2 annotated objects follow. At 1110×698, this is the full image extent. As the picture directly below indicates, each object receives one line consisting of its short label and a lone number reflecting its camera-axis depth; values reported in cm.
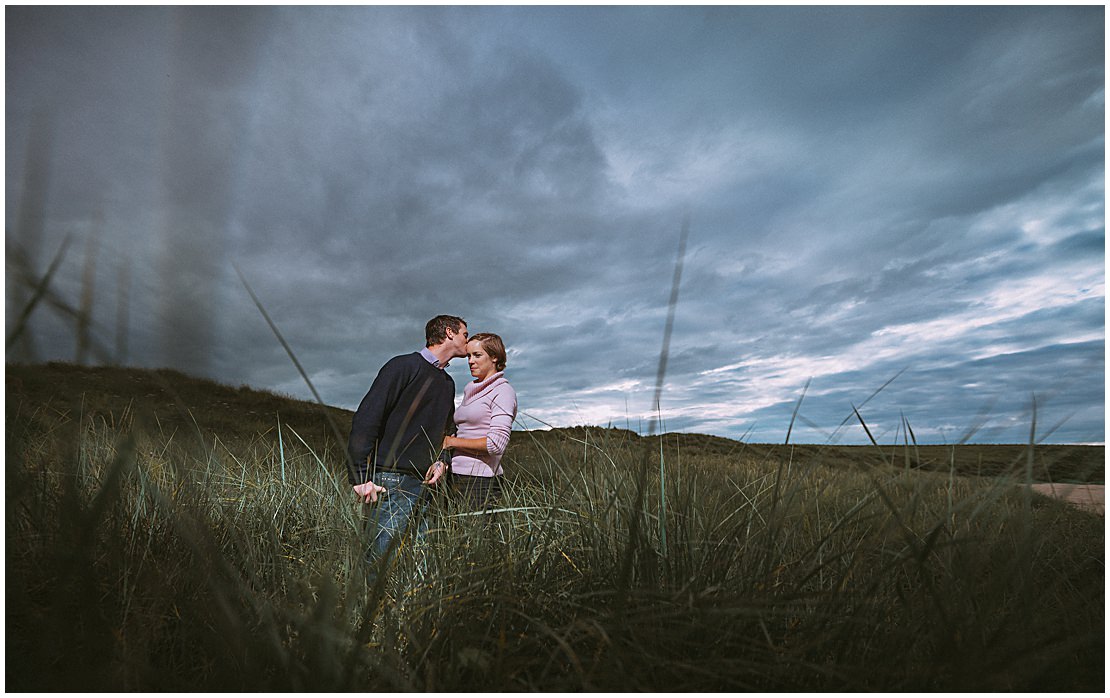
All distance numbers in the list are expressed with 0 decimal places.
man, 309
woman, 328
